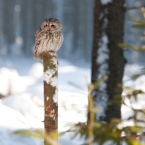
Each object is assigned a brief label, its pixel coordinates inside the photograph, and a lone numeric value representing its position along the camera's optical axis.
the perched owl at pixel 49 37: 11.04
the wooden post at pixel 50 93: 10.73
